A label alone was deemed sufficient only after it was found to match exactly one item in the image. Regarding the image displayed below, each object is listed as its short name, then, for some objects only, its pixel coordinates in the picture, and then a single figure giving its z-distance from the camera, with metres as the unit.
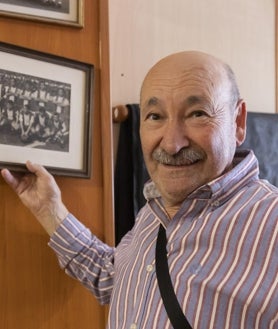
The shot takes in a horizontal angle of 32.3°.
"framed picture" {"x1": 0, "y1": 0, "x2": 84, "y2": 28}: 0.96
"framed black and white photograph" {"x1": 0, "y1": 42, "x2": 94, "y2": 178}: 0.95
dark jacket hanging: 1.18
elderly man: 0.73
